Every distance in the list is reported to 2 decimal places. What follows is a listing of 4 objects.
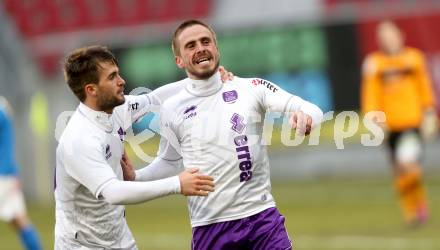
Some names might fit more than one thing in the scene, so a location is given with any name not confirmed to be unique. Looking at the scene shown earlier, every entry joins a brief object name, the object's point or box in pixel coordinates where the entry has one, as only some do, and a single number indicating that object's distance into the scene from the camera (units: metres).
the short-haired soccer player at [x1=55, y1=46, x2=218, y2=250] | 14.45
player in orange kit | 30.83
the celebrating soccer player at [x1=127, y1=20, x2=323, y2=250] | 15.65
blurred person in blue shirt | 25.62
